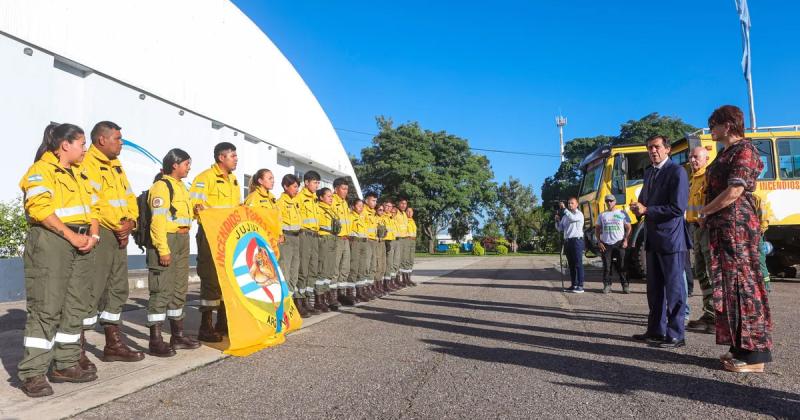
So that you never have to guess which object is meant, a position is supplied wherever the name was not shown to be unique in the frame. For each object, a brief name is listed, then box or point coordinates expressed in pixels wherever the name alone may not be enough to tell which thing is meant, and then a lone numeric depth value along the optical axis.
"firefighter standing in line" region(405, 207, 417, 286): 12.05
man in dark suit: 4.64
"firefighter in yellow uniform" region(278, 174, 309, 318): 6.48
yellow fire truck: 10.96
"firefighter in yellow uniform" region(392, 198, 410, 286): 11.49
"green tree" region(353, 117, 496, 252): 40.97
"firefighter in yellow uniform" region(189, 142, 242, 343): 5.09
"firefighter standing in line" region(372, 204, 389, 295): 9.65
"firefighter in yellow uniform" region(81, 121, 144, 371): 3.95
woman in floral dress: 3.75
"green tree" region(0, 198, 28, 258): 8.80
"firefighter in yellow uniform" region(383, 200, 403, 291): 10.58
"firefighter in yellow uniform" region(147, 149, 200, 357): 4.45
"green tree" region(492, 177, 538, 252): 54.62
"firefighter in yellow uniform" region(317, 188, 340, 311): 7.31
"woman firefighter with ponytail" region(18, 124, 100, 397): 3.32
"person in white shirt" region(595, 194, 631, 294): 9.57
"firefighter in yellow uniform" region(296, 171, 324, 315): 6.89
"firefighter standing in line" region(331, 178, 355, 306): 7.98
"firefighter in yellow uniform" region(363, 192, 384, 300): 9.19
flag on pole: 18.61
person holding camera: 9.84
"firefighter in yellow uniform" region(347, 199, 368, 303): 8.57
